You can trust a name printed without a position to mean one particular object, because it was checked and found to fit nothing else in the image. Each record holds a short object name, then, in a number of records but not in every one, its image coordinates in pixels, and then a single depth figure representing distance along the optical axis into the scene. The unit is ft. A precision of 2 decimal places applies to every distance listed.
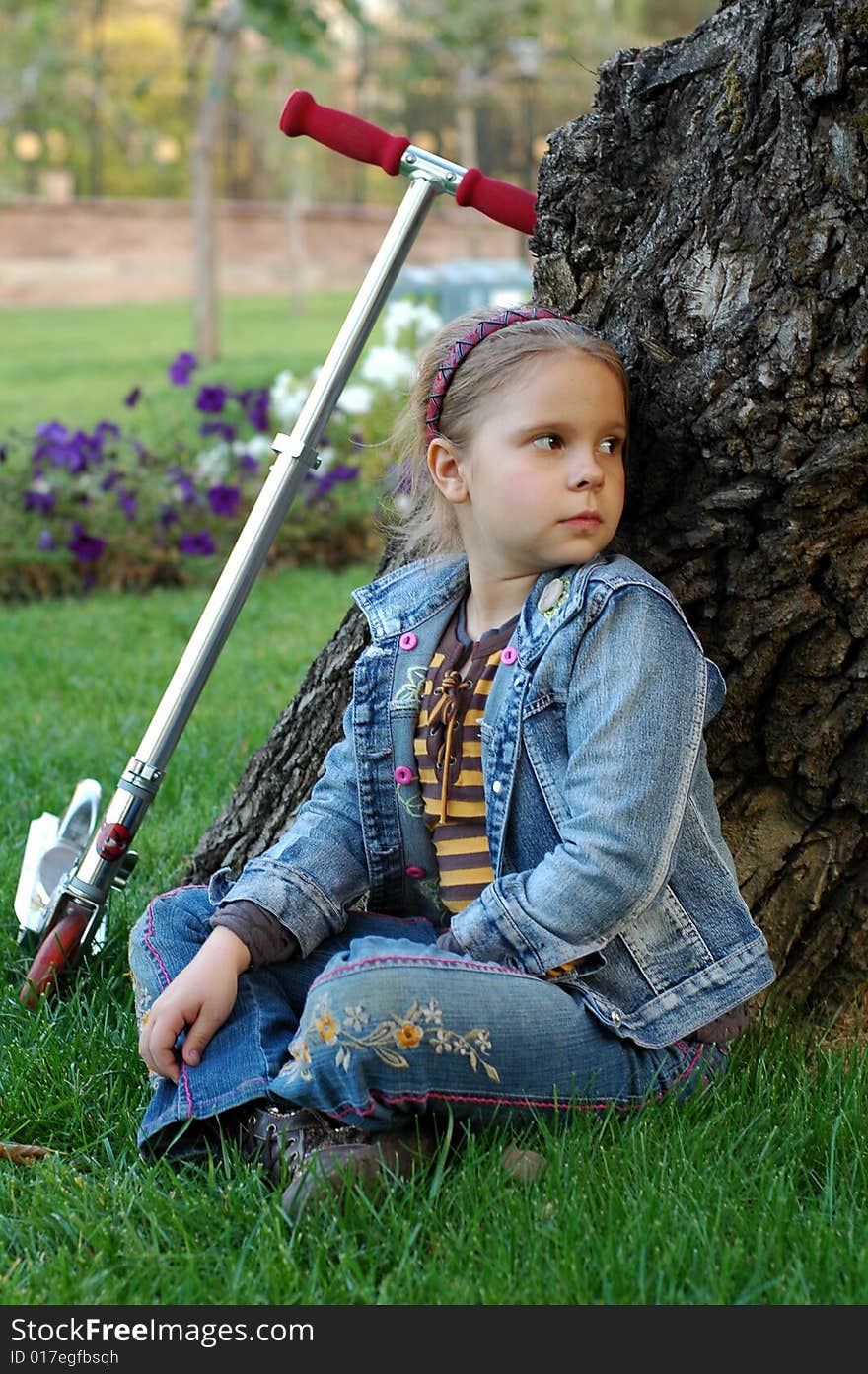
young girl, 6.14
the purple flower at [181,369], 21.18
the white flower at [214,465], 20.97
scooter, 7.84
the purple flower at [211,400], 20.46
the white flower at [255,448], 21.18
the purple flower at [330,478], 21.24
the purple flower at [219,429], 20.81
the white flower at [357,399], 21.03
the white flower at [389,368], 21.01
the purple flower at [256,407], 22.62
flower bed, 19.88
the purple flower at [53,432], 20.84
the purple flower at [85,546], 19.54
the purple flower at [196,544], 19.70
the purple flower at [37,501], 19.58
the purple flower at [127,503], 19.86
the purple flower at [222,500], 20.27
